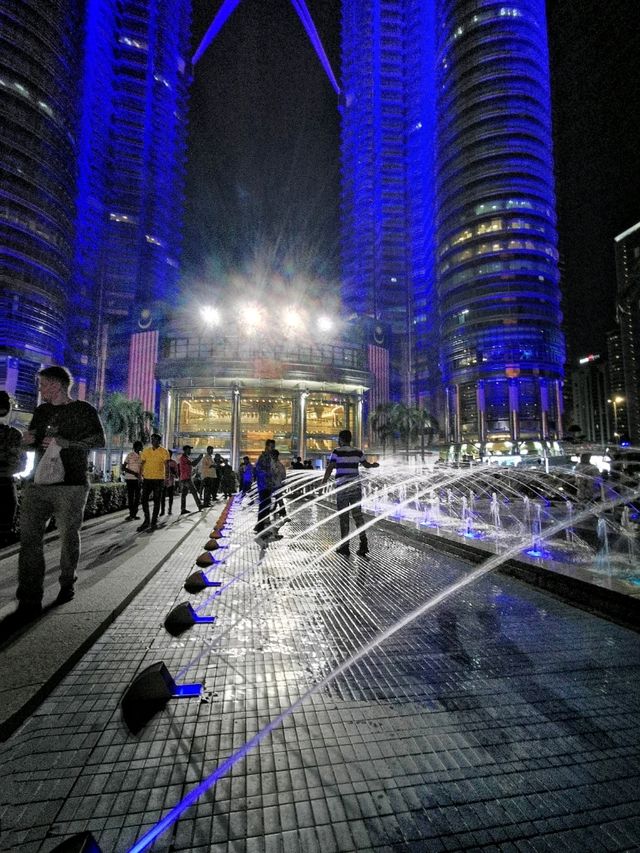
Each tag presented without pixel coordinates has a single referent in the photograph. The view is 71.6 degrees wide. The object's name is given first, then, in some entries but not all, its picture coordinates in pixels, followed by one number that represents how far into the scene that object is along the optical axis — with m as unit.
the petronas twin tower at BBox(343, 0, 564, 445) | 79.81
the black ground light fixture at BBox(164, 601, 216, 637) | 4.21
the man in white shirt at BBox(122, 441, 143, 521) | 10.87
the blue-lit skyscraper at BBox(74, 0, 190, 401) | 94.56
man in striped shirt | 7.87
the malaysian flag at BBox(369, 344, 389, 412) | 77.06
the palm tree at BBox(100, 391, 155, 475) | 53.53
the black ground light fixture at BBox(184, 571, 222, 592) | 5.48
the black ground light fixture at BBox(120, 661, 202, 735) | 2.69
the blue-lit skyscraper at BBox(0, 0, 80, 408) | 65.38
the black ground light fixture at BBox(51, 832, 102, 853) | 1.54
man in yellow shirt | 10.11
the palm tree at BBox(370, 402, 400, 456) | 68.00
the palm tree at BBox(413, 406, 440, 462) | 66.31
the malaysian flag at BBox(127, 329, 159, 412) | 65.12
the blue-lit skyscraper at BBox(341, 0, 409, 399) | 112.50
